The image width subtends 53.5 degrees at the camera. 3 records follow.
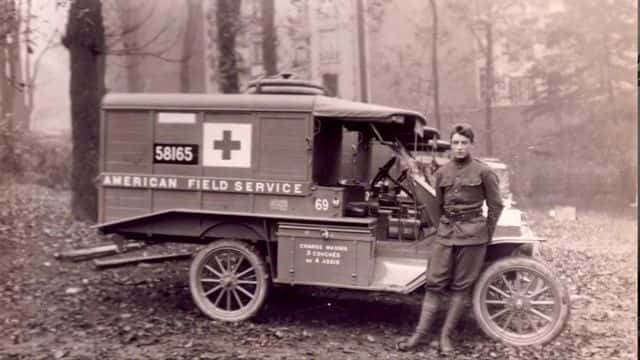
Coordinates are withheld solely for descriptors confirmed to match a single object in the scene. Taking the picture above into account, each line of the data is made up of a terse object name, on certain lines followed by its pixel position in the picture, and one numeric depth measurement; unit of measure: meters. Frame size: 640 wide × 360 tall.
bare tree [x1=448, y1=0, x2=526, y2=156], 5.76
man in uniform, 4.45
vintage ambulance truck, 4.74
